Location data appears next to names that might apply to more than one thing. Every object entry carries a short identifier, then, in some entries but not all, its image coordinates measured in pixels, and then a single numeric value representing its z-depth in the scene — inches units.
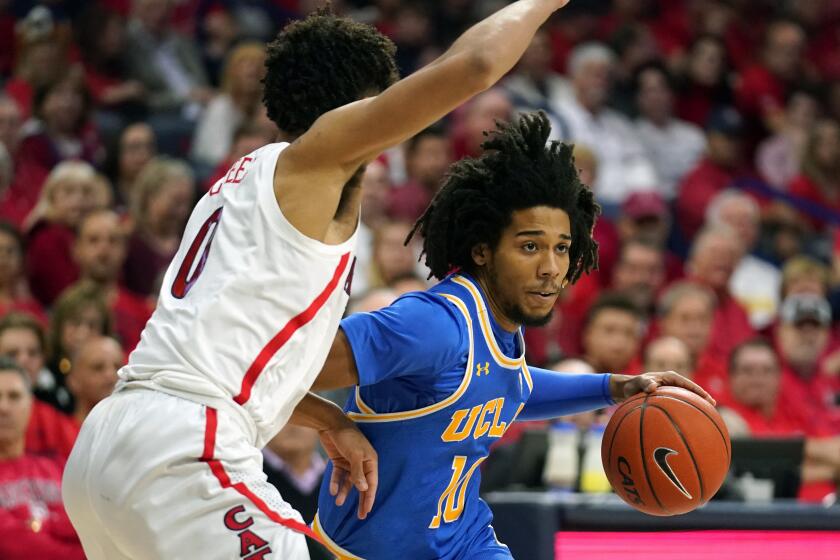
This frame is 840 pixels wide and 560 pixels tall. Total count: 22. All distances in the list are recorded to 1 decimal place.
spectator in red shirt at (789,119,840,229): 823.1
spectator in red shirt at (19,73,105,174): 669.3
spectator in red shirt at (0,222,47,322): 551.8
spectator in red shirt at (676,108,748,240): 795.4
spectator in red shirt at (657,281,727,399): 614.9
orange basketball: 294.5
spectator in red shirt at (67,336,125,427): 472.7
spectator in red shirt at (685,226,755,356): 676.7
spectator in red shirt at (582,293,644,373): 570.6
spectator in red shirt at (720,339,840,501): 584.4
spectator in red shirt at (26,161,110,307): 587.8
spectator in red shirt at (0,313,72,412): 486.6
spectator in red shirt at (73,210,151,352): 565.3
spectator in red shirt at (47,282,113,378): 508.1
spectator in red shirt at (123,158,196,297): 600.7
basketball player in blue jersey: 267.4
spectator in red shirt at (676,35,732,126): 906.1
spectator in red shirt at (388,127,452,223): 677.3
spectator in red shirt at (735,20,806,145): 897.5
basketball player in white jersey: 221.0
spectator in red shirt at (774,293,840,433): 639.1
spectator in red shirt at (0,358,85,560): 414.6
